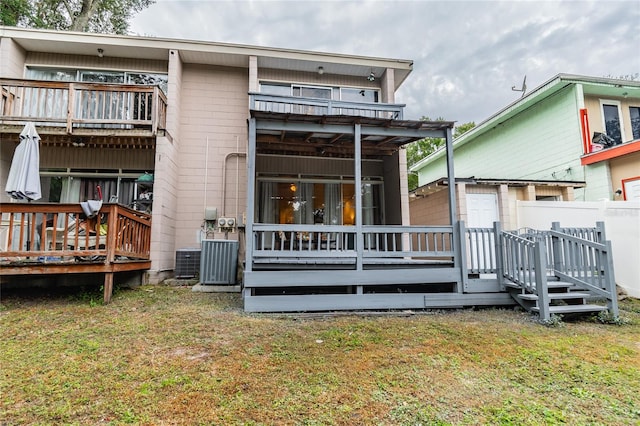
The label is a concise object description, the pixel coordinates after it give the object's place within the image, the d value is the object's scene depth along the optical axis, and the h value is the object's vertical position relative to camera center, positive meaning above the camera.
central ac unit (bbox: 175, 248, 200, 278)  7.32 -0.45
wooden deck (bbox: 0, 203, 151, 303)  4.84 -0.03
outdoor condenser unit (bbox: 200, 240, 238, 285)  6.68 -0.40
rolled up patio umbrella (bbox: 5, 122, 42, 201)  5.34 +1.23
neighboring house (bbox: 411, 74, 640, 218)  8.67 +3.16
